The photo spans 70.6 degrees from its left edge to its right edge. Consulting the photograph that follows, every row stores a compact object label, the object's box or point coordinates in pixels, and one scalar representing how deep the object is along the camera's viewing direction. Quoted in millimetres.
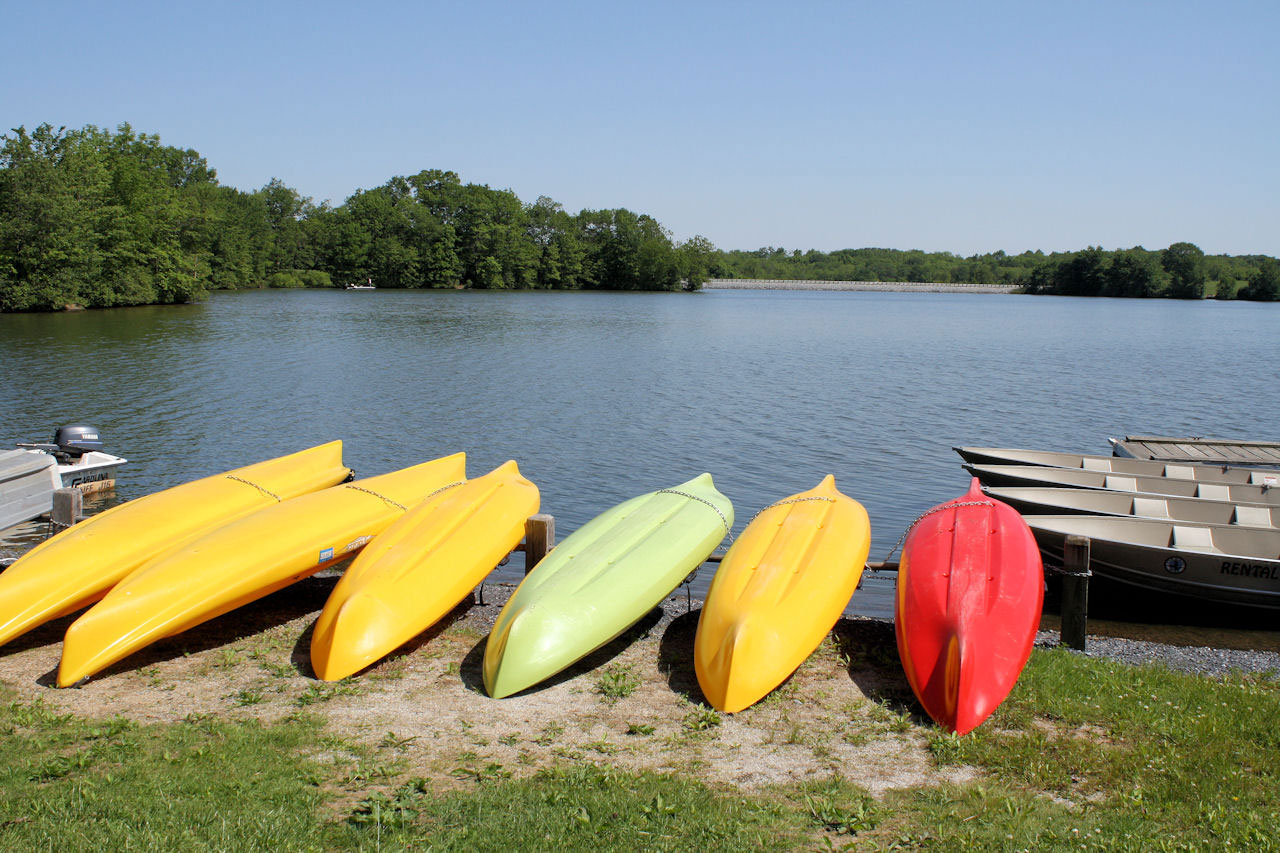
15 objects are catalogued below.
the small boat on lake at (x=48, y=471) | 9844
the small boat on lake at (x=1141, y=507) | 9984
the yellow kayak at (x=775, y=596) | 5504
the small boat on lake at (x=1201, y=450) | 13420
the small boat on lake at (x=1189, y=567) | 8406
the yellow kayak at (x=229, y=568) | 5707
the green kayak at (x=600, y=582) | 5652
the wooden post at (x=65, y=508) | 7926
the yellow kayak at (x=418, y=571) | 5879
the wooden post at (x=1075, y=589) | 7078
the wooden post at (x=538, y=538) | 7586
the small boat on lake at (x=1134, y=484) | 11039
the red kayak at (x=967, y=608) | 5266
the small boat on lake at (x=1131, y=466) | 12125
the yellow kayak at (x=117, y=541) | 6246
